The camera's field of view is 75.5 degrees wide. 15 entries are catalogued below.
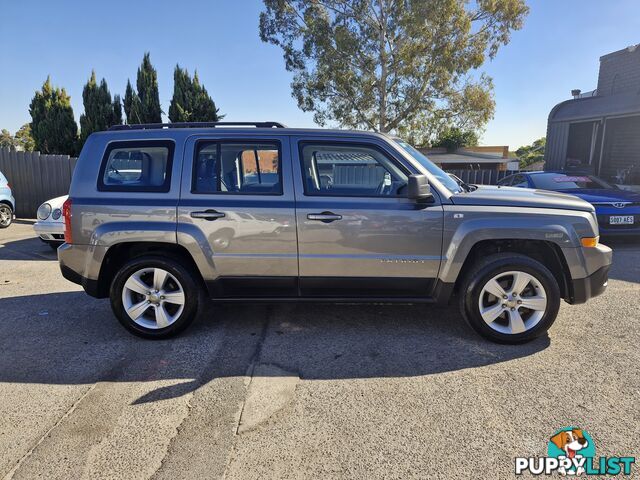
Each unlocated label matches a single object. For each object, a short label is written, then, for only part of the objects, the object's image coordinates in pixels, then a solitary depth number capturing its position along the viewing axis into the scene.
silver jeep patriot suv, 3.56
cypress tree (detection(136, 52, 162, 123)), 18.98
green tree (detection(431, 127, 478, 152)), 32.33
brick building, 13.03
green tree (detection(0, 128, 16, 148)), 50.98
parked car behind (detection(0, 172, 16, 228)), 10.40
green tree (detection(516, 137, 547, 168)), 44.93
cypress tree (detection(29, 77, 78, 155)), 17.88
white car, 7.04
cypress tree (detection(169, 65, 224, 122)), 19.64
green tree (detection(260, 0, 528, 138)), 20.06
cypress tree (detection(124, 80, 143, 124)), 18.78
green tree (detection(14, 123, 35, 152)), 49.37
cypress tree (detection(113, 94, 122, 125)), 18.95
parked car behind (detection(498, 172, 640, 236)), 7.30
